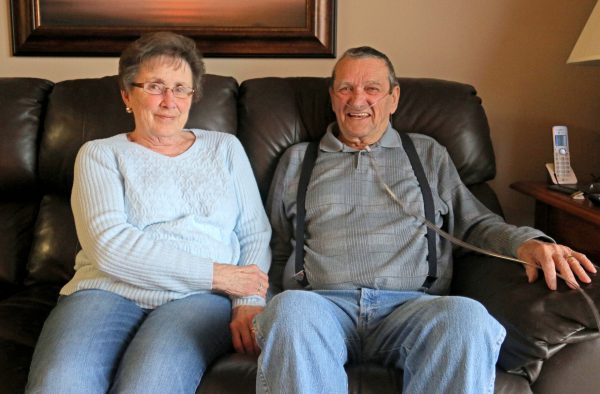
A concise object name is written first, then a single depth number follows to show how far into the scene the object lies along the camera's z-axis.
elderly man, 1.14
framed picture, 2.11
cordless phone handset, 1.87
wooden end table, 1.58
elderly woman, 1.27
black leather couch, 1.79
